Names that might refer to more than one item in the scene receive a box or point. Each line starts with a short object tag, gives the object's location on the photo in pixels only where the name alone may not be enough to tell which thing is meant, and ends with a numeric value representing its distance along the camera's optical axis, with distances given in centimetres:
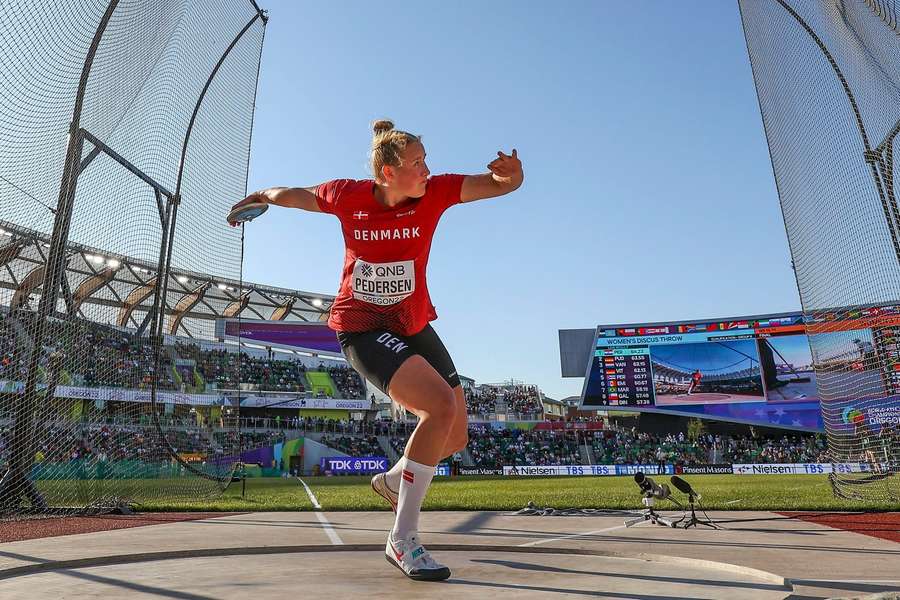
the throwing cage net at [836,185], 872
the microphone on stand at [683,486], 614
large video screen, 4050
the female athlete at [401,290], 356
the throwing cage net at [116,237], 699
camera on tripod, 644
